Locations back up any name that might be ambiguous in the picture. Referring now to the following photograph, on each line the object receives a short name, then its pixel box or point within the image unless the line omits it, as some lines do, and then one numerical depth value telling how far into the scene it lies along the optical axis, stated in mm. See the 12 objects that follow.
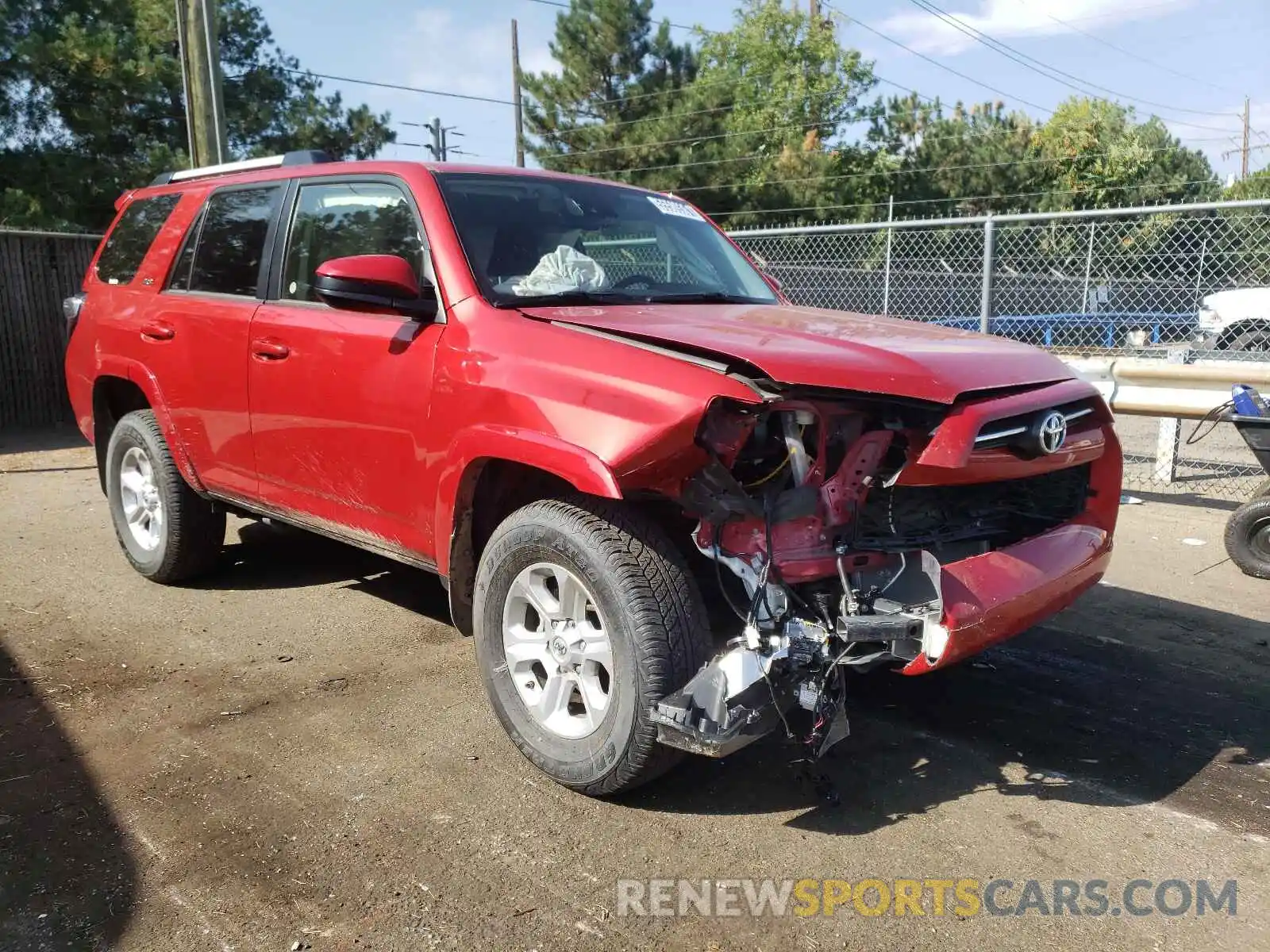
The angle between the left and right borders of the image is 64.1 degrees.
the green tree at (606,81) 38625
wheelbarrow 5598
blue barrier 9953
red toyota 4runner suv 2834
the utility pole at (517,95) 37906
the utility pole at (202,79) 9383
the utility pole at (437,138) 37250
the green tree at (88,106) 19078
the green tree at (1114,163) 42750
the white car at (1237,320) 9086
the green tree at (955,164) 43344
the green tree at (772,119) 38094
